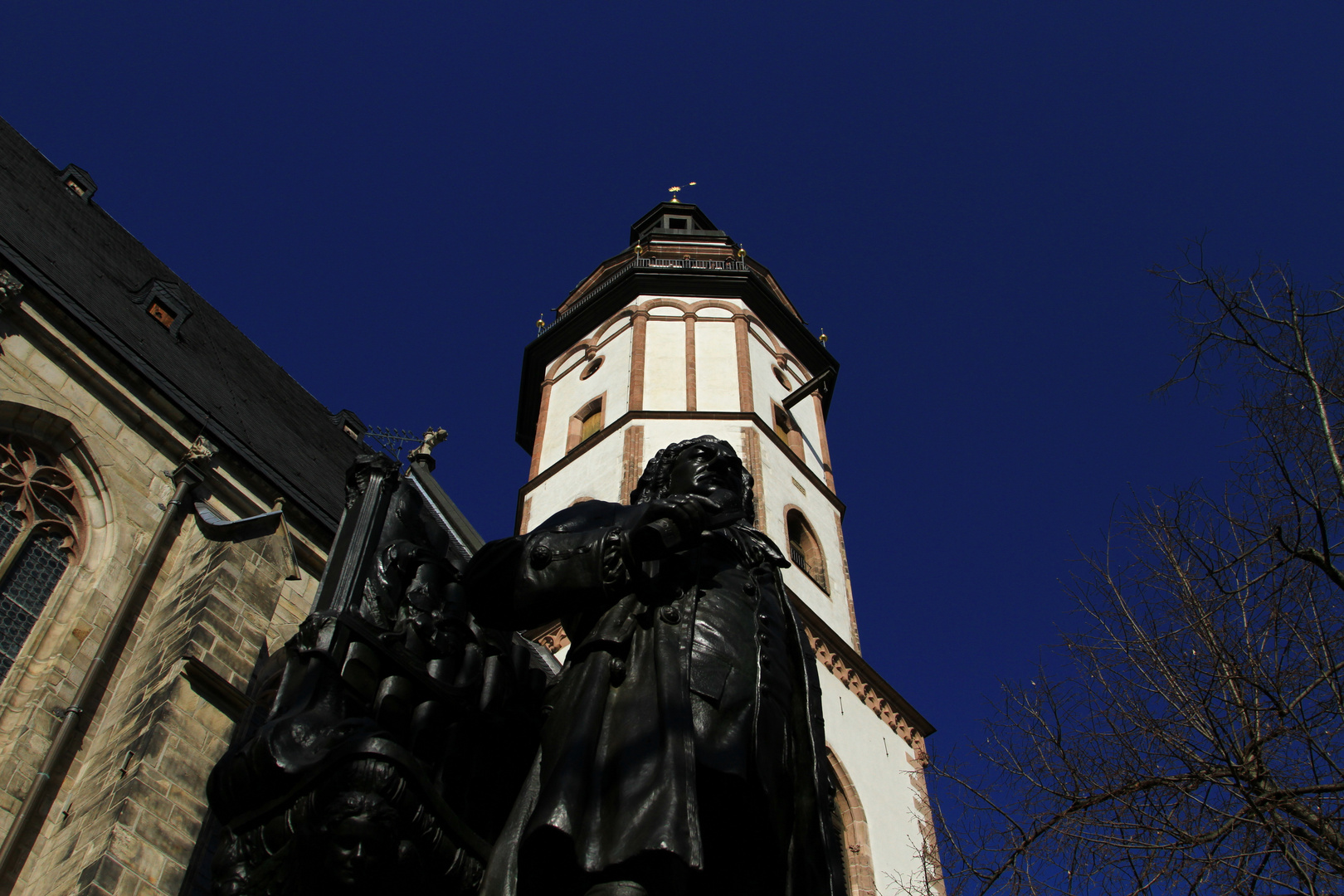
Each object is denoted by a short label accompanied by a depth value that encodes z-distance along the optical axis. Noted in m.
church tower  15.46
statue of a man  2.40
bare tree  5.83
